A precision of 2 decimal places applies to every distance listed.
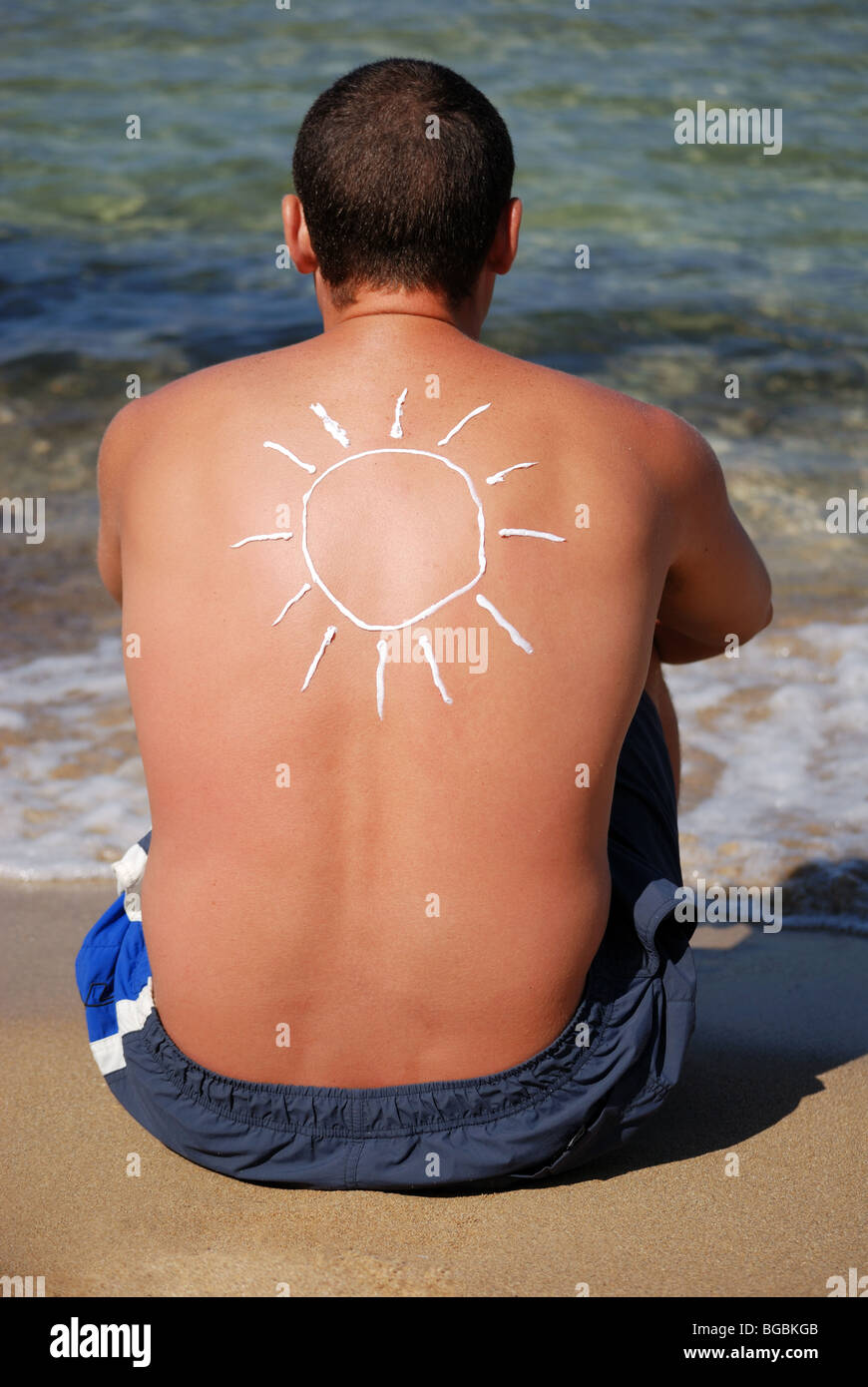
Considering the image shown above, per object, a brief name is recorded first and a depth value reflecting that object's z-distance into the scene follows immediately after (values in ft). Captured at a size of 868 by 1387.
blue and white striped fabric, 6.73
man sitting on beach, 5.70
